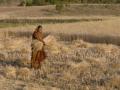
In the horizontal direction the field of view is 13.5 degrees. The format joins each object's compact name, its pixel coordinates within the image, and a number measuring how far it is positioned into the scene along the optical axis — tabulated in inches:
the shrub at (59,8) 2736.7
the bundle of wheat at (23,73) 671.7
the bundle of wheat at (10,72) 682.2
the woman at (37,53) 733.9
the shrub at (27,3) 3702.8
